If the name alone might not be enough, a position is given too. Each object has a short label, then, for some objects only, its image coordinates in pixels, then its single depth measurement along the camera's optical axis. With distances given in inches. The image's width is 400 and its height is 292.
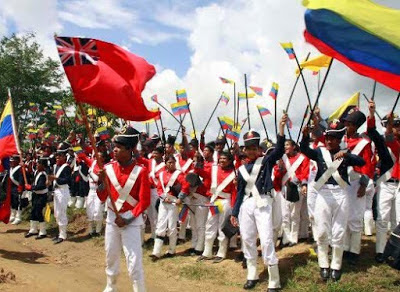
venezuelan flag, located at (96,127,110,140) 526.9
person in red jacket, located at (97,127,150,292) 255.0
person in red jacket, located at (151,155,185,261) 415.2
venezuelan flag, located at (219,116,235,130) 458.1
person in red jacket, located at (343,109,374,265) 314.3
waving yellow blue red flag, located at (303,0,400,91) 214.5
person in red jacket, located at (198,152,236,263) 398.9
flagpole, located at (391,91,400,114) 287.0
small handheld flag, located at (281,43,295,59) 354.0
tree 1407.5
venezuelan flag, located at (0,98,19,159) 430.0
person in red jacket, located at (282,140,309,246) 395.5
